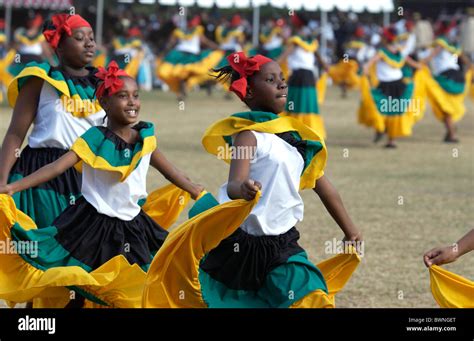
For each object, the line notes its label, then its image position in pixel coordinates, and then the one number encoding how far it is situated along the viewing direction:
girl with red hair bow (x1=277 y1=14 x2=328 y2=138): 15.07
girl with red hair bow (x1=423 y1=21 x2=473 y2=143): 16.36
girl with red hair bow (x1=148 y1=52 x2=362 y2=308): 4.71
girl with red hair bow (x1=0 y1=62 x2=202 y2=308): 5.13
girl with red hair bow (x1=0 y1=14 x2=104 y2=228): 5.86
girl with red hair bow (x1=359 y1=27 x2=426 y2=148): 15.71
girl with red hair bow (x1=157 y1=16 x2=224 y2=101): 24.14
